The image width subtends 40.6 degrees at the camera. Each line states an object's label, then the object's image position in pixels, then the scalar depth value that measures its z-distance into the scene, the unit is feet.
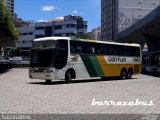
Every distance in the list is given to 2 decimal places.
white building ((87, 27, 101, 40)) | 316.61
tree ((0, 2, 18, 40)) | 59.66
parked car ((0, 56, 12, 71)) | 84.49
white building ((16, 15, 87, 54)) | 233.45
